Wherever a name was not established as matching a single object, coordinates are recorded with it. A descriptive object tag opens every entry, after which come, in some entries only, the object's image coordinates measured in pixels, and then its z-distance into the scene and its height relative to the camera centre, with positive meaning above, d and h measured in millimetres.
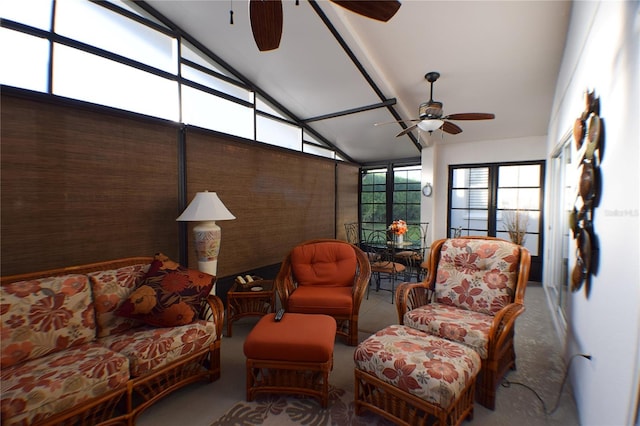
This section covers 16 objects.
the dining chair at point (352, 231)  6351 -628
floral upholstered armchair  1867 -760
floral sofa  1438 -926
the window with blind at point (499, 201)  4926 +101
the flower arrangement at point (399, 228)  4422 -366
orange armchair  2666 -828
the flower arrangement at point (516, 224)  4863 -314
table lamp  2771 -242
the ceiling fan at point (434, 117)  3299 +1075
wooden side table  2951 -1084
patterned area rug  1742 -1376
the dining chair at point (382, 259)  4017 -909
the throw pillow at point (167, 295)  2029 -714
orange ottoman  1834 -1045
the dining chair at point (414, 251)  4672 -830
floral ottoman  1451 -961
